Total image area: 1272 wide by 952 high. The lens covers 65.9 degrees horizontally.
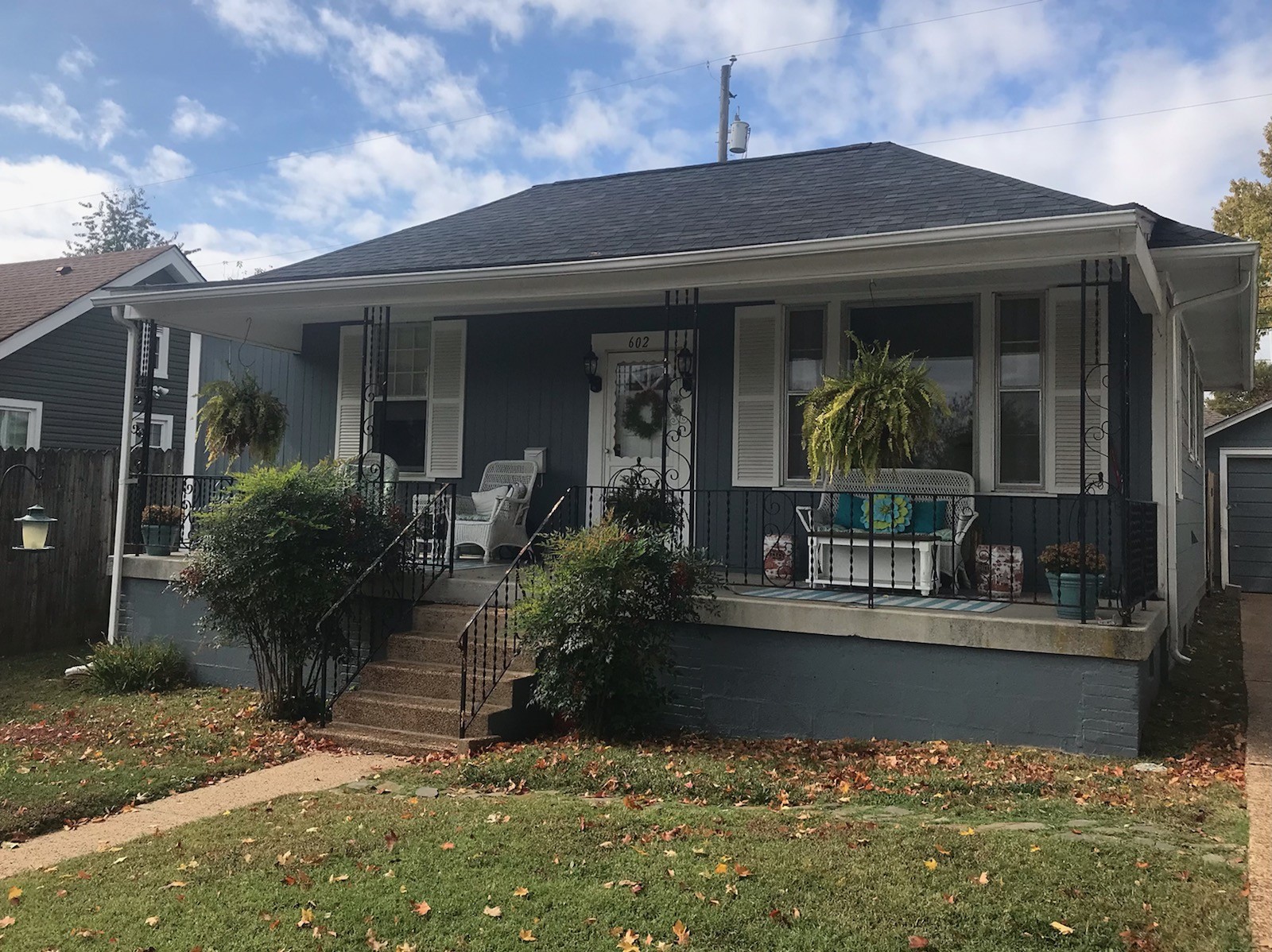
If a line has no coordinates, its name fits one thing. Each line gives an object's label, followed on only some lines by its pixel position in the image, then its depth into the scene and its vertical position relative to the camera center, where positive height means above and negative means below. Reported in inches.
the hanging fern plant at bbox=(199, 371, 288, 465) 370.3 +43.1
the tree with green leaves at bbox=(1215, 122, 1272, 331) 821.2 +292.9
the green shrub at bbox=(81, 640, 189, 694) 322.3 -46.3
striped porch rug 251.8 -14.0
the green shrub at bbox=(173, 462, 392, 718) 271.7 -9.1
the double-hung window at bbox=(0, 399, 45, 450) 574.9 +60.5
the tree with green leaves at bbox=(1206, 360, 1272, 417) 1015.6 +168.7
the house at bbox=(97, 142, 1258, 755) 240.5 +50.7
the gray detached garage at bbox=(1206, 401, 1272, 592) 582.9 +37.0
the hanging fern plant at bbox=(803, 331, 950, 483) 261.1 +34.8
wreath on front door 363.3 +46.8
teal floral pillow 301.7 +10.3
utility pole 860.6 +376.8
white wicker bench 275.6 +1.4
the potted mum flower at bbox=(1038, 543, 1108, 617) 234.4 -5.8
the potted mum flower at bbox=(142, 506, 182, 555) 358.6 +0.1
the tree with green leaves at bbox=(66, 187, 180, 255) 1740.9 +535.3
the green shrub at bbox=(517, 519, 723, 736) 237.0 -19.7
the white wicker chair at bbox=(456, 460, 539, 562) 345.7 +8.8
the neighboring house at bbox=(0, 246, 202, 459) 581.6 +105.5
